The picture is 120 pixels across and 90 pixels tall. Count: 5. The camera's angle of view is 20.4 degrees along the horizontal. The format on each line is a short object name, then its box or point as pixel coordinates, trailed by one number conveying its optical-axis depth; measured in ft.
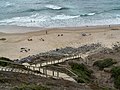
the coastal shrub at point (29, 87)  45.14
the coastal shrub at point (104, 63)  87.80
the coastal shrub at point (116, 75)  71.30
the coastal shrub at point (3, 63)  67.56
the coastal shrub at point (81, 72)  68.13
